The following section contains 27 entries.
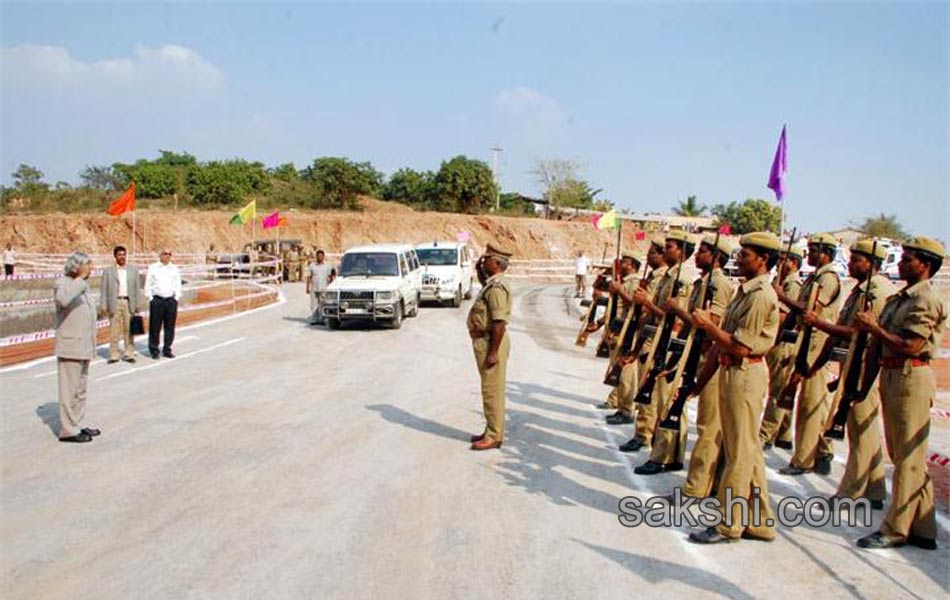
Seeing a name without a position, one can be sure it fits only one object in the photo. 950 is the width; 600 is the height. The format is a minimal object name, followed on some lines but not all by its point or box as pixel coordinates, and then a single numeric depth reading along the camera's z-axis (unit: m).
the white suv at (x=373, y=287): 16.53
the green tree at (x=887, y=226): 38.97
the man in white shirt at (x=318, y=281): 18.08
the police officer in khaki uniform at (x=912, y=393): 4.85
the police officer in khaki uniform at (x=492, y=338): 7.09
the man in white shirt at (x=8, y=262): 28.12
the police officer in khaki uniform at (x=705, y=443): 5.48
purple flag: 15.98
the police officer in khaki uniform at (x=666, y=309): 6.55
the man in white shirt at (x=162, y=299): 12.54
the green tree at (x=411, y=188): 66.41
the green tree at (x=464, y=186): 62.69
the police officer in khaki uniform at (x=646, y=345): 7.07
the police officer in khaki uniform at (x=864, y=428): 5.50
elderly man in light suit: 7.19
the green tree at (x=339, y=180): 58.81
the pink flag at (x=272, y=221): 29.18
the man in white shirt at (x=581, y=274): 28.95
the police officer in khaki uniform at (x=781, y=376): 7.23
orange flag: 17.27
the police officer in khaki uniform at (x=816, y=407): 6.50
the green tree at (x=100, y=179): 60.31
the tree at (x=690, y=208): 87.56
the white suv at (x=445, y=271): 22.34
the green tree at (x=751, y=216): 73.06
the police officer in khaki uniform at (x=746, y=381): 4.95
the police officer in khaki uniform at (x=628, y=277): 8.45
